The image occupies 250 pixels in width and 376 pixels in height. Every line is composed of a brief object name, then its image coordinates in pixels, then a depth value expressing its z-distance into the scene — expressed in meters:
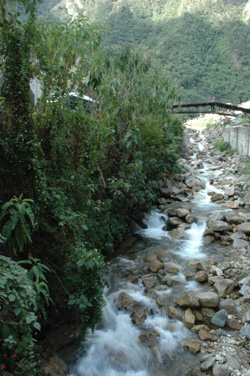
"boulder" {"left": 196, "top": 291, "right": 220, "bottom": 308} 4.96
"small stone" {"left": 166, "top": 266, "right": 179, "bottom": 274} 6.11
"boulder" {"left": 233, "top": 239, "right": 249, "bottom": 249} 7.19
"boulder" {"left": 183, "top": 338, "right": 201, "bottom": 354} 4.13
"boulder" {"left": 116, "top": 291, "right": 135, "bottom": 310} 4.99
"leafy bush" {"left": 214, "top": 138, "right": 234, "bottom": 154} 17.97
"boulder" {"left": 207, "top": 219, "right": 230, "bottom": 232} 7.98
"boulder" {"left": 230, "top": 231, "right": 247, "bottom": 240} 7.59
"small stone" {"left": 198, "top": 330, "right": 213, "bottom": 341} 4.33
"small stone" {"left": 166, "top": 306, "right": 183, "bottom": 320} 4.82
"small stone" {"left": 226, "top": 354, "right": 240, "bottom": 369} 3.81
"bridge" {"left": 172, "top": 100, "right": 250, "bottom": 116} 23.71
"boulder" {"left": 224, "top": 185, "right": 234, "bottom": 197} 11.16
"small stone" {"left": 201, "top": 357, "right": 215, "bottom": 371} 3.81
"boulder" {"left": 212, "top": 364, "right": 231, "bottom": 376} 3.70
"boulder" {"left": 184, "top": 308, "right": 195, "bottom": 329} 4.63
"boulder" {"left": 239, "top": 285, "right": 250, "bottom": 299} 5.21
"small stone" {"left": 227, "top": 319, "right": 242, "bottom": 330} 4.55
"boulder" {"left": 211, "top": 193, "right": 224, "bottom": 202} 10.95
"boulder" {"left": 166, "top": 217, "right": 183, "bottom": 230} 8.59
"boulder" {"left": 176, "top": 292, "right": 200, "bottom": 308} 4.96
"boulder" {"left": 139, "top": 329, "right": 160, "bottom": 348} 4.33
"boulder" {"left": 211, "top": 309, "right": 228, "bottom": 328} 4.63
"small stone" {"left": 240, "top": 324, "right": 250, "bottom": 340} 4.32
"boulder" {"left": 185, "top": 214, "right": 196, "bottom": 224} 8.69
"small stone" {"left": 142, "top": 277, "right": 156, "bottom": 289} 5.60
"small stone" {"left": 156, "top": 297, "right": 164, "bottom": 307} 5.09
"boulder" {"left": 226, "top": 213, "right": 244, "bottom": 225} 8.37
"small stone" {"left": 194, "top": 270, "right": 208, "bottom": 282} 5.76
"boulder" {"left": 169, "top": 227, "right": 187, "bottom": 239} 7.96
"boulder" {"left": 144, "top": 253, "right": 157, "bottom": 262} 6.57
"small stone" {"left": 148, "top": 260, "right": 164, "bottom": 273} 6.15
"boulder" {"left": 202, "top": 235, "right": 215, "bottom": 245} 7.65
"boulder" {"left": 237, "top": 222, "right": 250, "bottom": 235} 7.79
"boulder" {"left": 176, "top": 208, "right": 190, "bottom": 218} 8.99
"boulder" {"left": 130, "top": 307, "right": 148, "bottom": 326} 4.69
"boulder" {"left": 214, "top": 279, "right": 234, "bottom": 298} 5.33
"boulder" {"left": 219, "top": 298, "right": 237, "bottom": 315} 4.90
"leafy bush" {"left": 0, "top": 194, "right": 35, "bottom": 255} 2.86
